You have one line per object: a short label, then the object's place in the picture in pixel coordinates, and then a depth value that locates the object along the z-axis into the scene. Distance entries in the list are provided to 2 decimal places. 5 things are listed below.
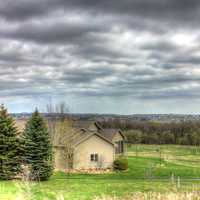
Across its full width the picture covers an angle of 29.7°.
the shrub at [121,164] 43.22
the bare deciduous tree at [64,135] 42.16
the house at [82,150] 42.44
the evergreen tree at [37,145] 32.91
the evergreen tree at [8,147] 31.81
